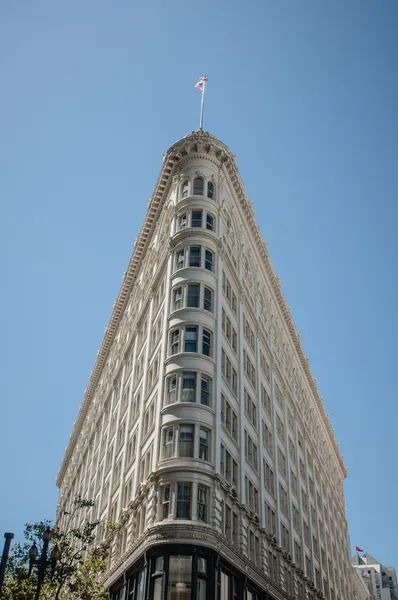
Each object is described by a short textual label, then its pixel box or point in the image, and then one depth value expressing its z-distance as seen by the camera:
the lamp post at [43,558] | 29.84
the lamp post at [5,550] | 27.55
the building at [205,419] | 38.19
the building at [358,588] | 102.72
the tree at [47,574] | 40.38
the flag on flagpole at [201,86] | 59.78
